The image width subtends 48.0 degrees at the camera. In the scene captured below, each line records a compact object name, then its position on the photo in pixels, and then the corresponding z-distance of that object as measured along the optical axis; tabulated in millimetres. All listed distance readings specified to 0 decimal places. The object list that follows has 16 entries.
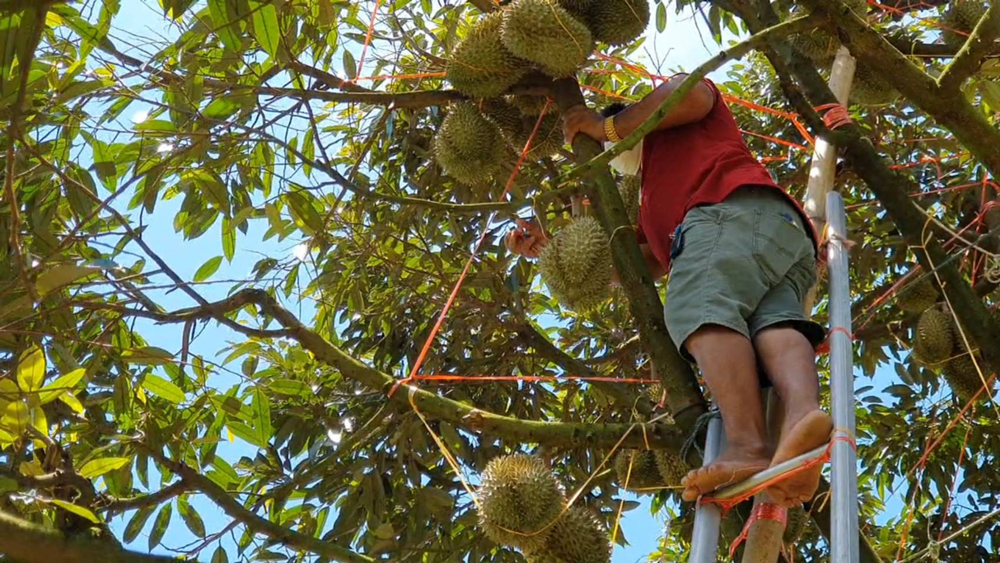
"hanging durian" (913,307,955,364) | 3541
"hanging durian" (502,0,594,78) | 3062
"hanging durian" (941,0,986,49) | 4055
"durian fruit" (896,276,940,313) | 3865
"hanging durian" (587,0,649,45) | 3311
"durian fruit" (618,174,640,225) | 3451
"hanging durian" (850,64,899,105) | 3801
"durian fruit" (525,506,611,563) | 2738
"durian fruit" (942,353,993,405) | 3607
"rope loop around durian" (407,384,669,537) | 2701
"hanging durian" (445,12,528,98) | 3156
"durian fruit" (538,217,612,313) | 2922
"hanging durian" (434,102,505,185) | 3334
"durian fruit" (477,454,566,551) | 2709
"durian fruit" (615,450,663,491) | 3158
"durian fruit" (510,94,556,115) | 3363
